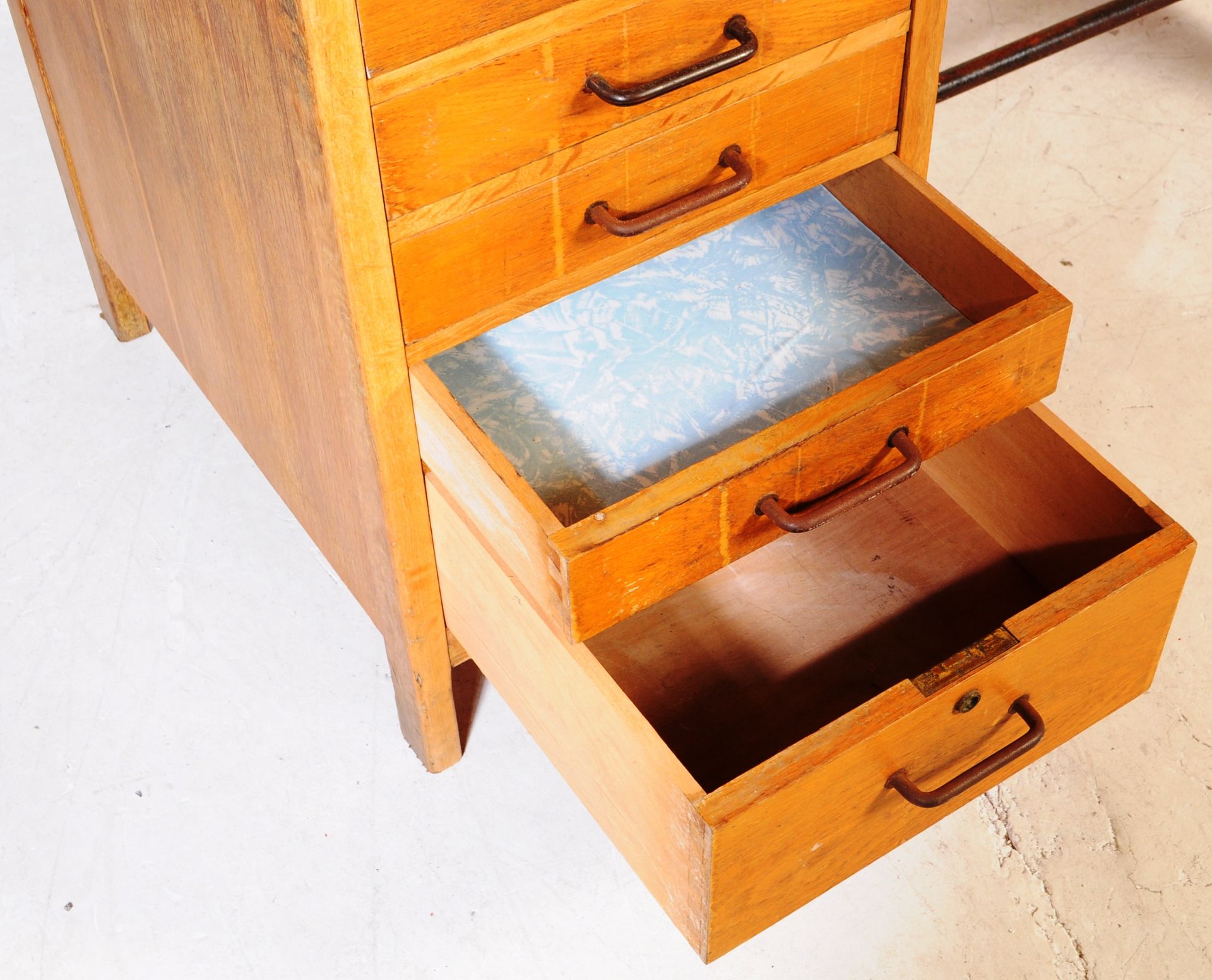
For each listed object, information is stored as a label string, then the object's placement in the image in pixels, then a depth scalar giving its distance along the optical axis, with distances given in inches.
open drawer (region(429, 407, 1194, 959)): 42.7
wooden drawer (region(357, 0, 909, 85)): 37.0
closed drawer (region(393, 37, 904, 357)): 42.9
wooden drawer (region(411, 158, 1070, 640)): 40.8
